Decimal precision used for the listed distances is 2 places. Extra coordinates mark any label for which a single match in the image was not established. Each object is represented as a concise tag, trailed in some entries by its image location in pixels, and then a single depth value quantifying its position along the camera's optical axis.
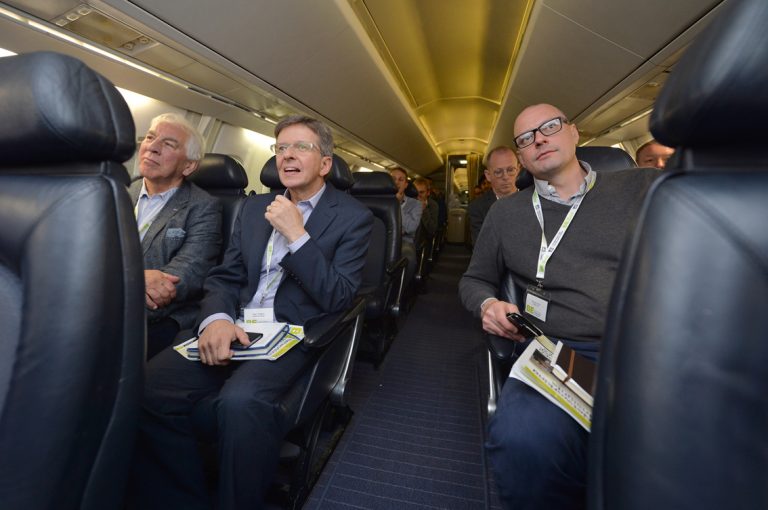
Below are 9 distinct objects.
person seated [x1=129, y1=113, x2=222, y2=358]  1.88
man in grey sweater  1.06
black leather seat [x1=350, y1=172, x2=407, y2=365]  3.01
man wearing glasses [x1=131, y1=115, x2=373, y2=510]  1.24
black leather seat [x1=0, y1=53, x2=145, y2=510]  0.60
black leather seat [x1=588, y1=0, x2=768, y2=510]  0.45
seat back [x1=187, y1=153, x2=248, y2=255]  2.60
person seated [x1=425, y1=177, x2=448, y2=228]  7.77
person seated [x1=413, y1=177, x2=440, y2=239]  5.93
